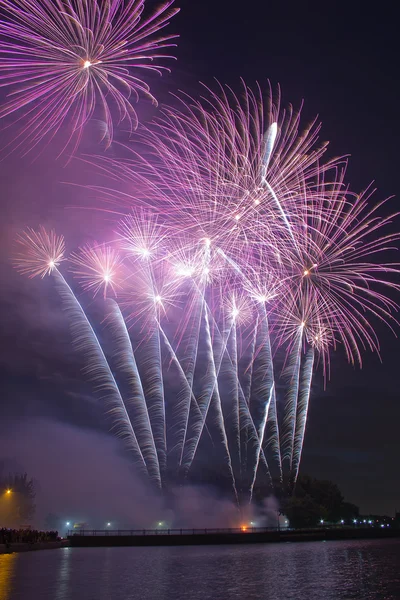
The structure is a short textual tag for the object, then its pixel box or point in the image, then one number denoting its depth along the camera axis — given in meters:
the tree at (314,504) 101.25
